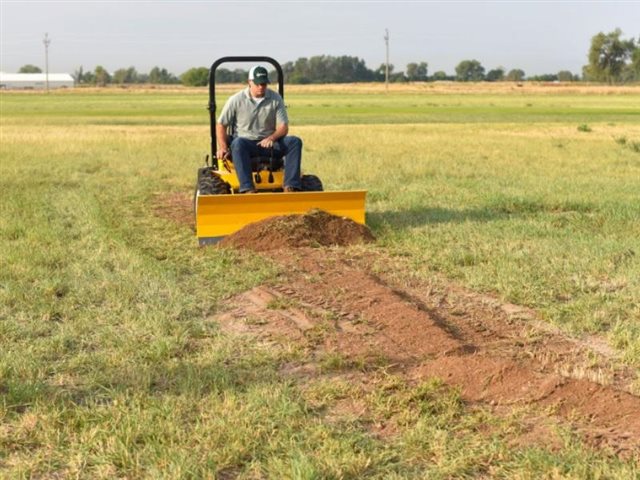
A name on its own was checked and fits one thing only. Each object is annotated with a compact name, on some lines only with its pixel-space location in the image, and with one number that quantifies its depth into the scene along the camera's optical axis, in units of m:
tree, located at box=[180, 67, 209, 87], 111.91
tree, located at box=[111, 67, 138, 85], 158.25
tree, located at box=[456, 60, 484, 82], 166.62
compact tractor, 7.62
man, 8.09
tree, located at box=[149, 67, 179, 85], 151.43
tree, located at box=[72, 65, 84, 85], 163.07
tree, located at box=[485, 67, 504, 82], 162.94
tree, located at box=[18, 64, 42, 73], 183.81
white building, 145.75
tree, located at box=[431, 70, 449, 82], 159.39
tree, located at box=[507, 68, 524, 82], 158.25
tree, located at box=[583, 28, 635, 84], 115.25
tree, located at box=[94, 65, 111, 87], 153.00
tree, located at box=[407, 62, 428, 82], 162.62
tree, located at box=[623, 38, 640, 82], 116.56
